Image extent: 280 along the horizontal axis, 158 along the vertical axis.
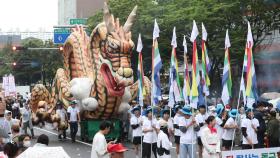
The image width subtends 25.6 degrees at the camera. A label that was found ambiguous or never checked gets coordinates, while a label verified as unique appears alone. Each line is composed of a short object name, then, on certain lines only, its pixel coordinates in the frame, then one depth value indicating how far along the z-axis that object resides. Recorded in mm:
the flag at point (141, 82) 17141
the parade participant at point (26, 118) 21703
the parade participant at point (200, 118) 15458
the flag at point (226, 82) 15449
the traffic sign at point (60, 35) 30828
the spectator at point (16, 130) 11023
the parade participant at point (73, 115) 20625
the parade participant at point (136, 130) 16281
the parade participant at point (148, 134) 14633
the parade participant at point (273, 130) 13633
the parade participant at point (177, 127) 14801
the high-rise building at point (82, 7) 86562
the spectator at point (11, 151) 7562
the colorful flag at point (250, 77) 14427
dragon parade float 18864
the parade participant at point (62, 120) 21797
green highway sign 30261
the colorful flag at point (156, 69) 16188
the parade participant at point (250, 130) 14523
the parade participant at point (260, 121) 14649
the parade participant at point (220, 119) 15516
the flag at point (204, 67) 16766
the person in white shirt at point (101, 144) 9539
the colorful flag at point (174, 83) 17706
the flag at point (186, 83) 16328
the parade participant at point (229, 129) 15156
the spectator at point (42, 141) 8076
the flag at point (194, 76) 14719
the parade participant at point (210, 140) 11711
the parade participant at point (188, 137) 13625
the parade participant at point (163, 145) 12500
